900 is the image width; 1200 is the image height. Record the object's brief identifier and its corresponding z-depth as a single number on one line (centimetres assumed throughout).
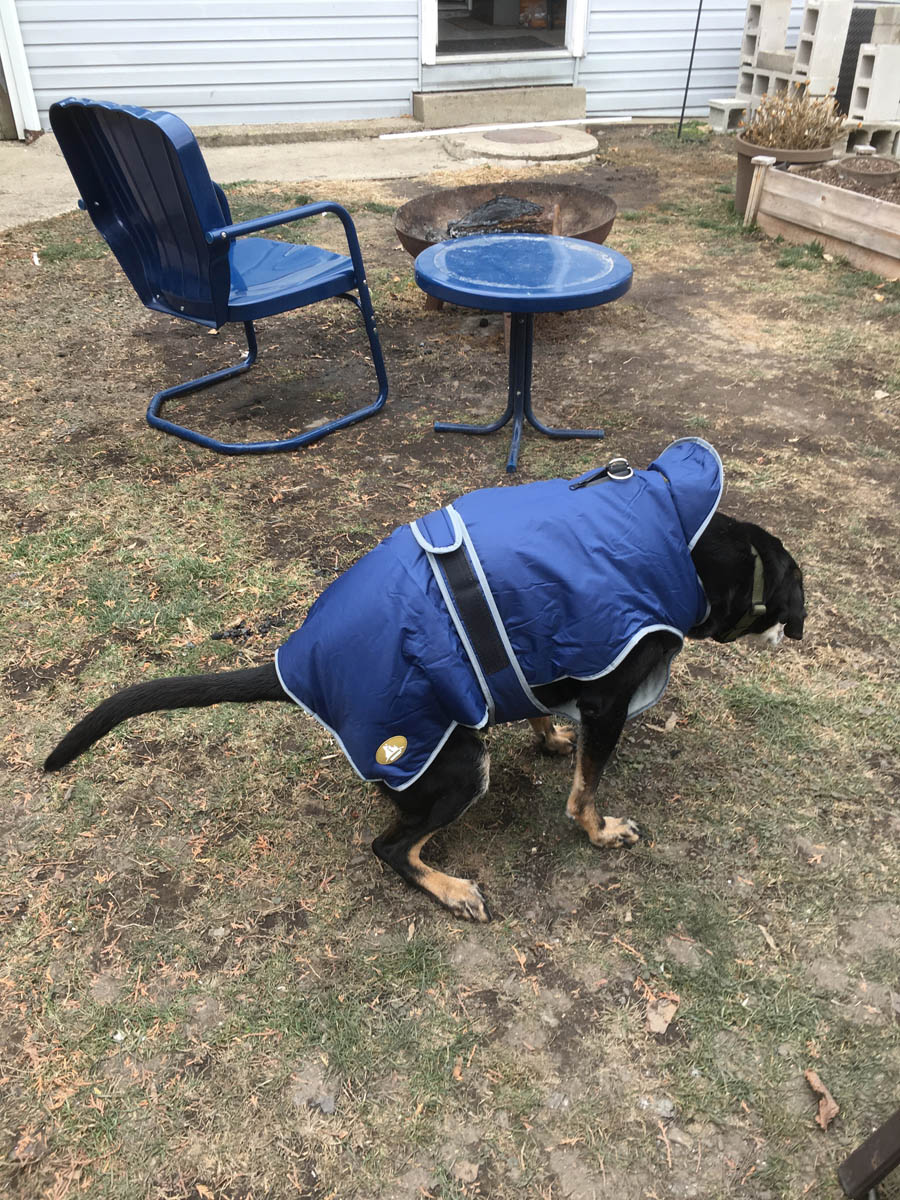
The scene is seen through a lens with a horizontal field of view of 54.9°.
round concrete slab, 846
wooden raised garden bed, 574
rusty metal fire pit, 532
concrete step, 924
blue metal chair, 345
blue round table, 357
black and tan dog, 195
